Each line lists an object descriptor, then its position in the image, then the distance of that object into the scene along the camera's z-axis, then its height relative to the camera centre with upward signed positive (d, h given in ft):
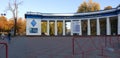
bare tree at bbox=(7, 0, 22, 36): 83.10 +18.42
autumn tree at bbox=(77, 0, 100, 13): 98.19 +24.65
